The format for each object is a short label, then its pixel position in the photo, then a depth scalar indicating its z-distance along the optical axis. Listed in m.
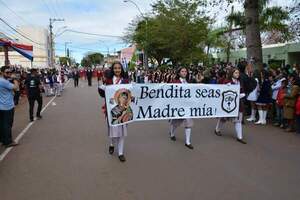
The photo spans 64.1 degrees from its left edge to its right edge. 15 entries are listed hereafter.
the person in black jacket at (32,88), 8.11
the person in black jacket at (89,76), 24.31
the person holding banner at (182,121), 5.22
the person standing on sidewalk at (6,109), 5.24
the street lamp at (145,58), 27.92
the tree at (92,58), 79.73
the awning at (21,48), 12.16
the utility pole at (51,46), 38.66
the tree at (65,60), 73.02
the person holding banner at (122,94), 4.54
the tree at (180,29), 20.61
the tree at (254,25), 9.29
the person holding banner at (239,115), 5.56
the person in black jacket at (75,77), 23.66
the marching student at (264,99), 7.30
